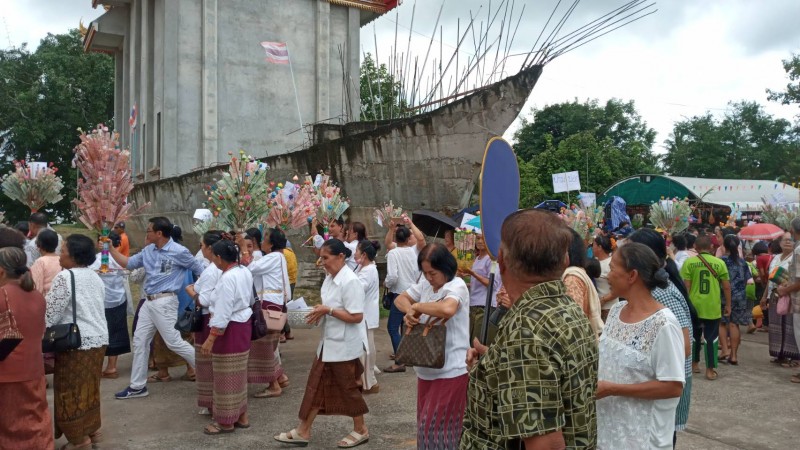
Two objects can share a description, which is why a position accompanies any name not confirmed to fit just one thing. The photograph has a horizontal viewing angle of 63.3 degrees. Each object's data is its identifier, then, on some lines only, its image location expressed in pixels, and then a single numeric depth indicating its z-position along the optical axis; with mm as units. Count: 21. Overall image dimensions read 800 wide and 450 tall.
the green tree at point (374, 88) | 29675
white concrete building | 20969
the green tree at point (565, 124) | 36344
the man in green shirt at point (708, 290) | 7969
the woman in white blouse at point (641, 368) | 2869
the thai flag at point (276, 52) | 19516
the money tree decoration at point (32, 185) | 11156
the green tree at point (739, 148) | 43719
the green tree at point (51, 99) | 32281
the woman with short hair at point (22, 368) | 4359
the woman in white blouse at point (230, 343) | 5605
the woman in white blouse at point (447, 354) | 4152
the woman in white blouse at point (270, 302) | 6980
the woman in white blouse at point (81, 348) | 5094
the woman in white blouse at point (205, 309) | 6051
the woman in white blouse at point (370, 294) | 6816
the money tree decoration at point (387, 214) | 10753
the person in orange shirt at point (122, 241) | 9842
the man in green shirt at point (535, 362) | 1885
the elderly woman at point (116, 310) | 7215
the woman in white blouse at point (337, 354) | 5258
